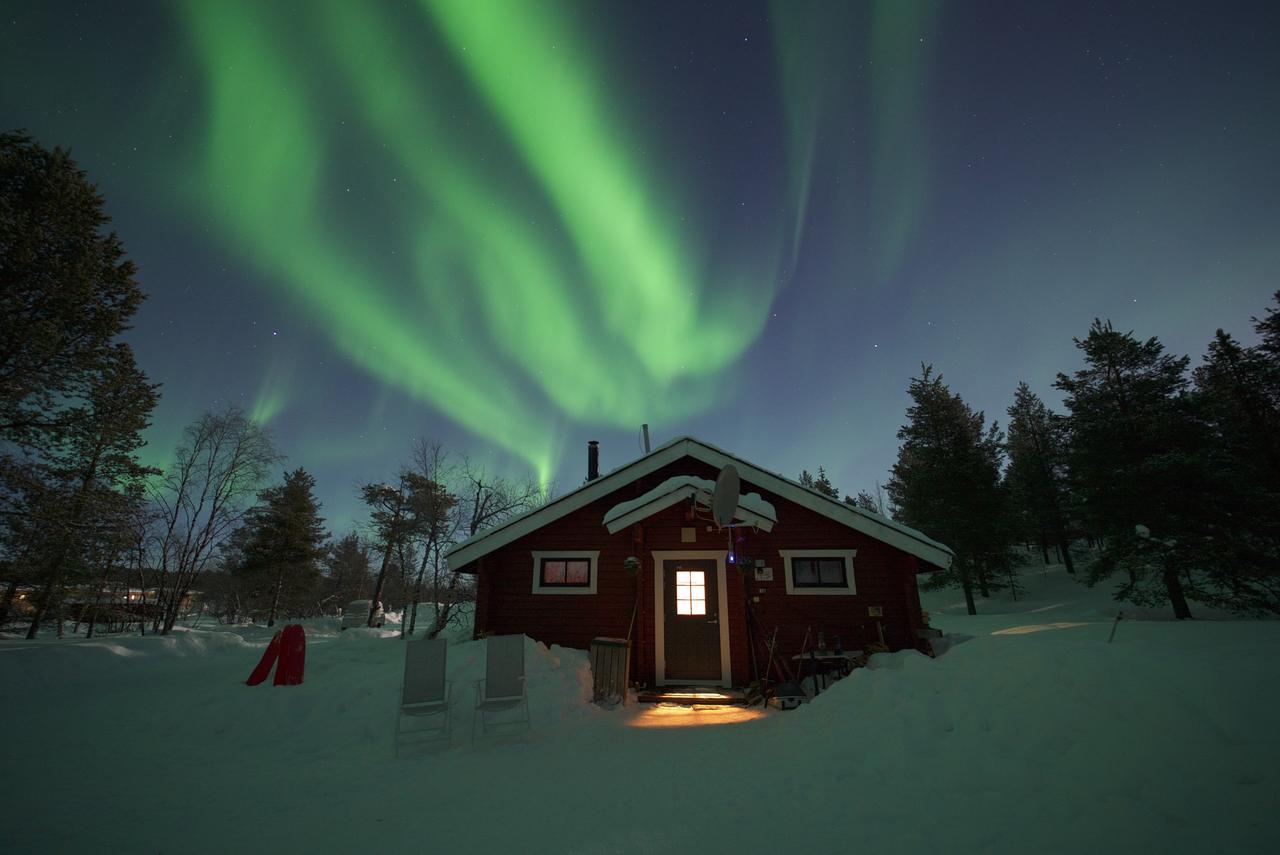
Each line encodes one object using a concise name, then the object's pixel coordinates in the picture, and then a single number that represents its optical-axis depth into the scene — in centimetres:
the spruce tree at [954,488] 2170
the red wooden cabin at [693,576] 945
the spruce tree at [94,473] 1245
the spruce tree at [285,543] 2588
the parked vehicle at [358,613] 2622
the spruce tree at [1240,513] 1280
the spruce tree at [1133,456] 1459
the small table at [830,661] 869
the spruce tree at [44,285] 1108
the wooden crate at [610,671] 815
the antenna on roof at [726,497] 805
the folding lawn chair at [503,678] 634
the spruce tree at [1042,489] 2878
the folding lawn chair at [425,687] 620
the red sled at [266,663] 780
